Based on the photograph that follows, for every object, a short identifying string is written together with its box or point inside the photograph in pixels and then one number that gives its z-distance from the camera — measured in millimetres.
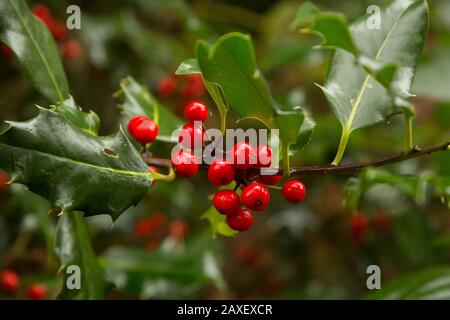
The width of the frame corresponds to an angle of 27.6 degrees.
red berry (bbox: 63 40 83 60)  492
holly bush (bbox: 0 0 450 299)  279
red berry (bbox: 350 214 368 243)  523
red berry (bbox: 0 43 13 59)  429
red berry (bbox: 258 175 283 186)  290
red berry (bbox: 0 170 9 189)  427
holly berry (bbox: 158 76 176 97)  493
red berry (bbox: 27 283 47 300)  379
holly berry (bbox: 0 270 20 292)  388
